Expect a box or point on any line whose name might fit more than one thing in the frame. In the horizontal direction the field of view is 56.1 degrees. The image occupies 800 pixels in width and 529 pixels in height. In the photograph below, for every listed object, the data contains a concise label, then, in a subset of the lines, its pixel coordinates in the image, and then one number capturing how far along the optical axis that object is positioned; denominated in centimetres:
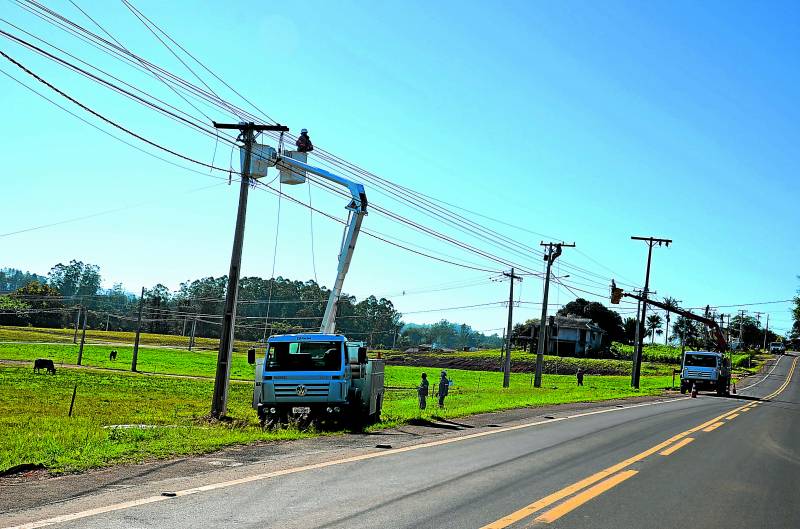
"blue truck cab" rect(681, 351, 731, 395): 5303
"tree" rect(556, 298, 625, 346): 14650
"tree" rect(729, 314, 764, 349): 19388
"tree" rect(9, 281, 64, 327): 14238
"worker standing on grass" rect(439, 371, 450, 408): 3183
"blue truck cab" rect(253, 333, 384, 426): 1928
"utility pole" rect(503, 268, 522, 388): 5109
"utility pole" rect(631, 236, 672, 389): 5825
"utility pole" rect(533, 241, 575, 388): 5284
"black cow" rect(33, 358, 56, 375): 4550
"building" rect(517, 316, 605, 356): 12744
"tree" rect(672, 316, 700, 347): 15192
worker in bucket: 2658
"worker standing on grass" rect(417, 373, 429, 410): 2856
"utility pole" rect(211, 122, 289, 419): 2159
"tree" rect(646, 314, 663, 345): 17312
